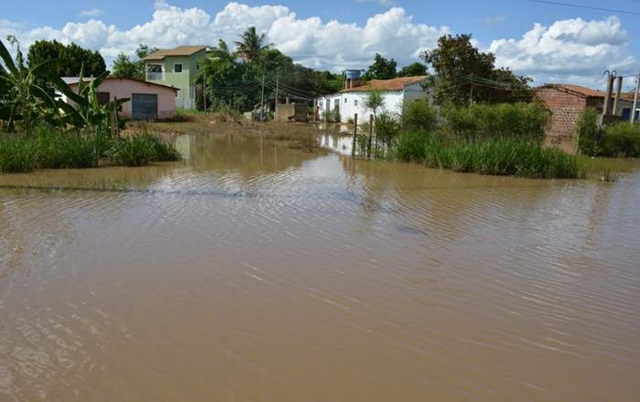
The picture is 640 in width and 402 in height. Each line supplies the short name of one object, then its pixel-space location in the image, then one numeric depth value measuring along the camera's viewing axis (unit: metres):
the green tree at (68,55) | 44.44
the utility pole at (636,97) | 29.79
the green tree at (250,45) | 52.62
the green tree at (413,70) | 58.53
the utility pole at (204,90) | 44.67
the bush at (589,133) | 22.05
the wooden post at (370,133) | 18.78
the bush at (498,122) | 18.83
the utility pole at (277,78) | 45.89
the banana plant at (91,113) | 15.54
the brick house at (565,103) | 30.50
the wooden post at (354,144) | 18.91
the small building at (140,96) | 33.58
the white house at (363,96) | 37.09
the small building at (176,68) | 52.69
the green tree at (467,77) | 27.92
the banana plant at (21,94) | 14.30
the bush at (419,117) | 19.28
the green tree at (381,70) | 59.16
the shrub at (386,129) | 19.11
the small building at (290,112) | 42.47
